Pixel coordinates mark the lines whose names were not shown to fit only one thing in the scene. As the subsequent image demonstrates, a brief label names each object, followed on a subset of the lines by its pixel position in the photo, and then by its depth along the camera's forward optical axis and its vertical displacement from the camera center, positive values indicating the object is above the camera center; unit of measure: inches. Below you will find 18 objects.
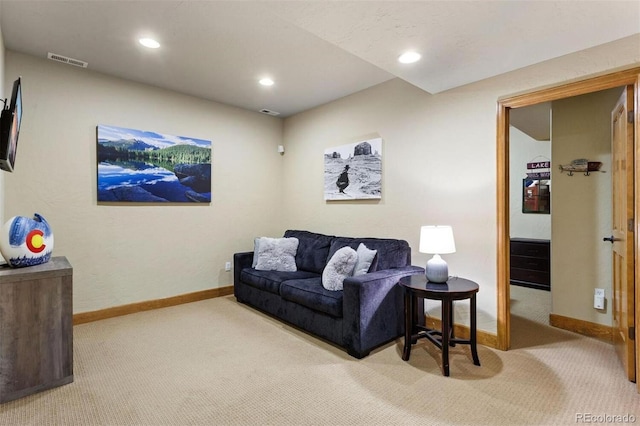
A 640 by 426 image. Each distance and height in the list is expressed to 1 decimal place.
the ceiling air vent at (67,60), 120.4 +57.8
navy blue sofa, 103.2 -29.7
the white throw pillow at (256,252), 160.3 -19.2
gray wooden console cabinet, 79.8 -29.4
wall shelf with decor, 122.7 +17.3
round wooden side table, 93.7 -26.8
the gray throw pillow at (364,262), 118.9 -17.9
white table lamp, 103.2 -11.1
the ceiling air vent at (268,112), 186.5 +58.5
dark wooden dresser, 191.3 -30.3
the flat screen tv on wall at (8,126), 79.9 +21.6
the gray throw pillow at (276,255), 156.4 -20.3
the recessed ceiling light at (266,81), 141.5 +57.7
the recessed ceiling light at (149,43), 108.6 +57.3
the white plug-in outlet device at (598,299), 119.1 -31.6
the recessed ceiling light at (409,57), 94.8 +45.8
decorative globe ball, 84.8 -7.4
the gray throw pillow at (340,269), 117.2 -20.2
